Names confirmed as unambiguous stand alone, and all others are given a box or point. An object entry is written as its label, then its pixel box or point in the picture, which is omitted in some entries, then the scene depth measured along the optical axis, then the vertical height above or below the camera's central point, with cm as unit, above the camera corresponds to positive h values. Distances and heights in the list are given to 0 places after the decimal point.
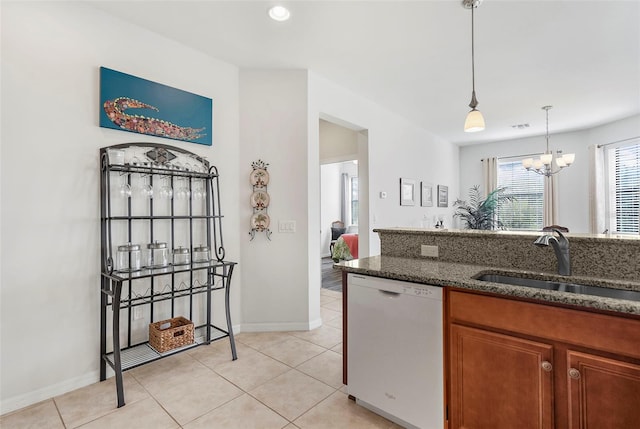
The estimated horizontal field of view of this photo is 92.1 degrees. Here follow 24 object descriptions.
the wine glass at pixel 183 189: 259 +24
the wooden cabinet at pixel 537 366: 114 -63
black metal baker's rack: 217 -22
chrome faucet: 157 -18
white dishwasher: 156 -74
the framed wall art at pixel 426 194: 567 +39
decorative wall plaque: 310 +17
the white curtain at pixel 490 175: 677 +88
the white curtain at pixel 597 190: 541 +43
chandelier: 471 +84
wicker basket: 226 -90
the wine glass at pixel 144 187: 241 +24
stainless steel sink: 144 -37
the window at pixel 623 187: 504 +46
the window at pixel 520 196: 636 +39
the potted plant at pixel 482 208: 603 +13
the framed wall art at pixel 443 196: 638 +41
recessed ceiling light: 226 +152
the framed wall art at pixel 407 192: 502 +39
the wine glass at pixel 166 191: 244 +20
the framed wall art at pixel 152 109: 229 +88
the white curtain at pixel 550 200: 606 +27
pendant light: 215 +69
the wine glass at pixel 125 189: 224 +20
